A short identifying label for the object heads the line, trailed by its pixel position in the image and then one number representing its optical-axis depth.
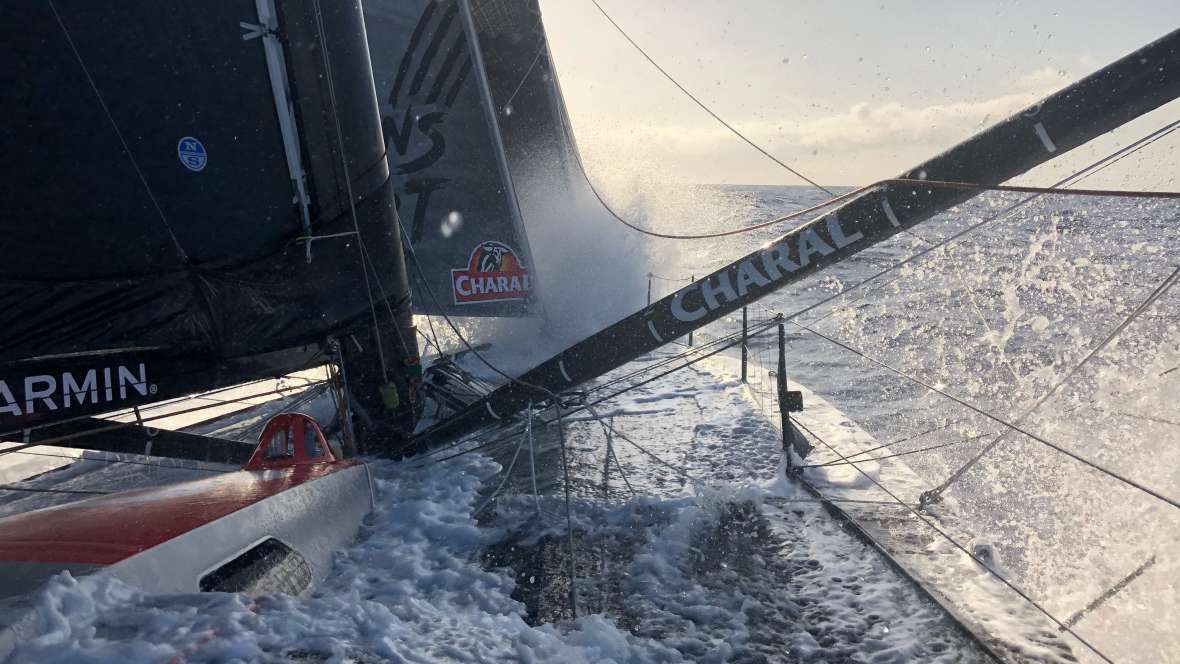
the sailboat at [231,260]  3.09
